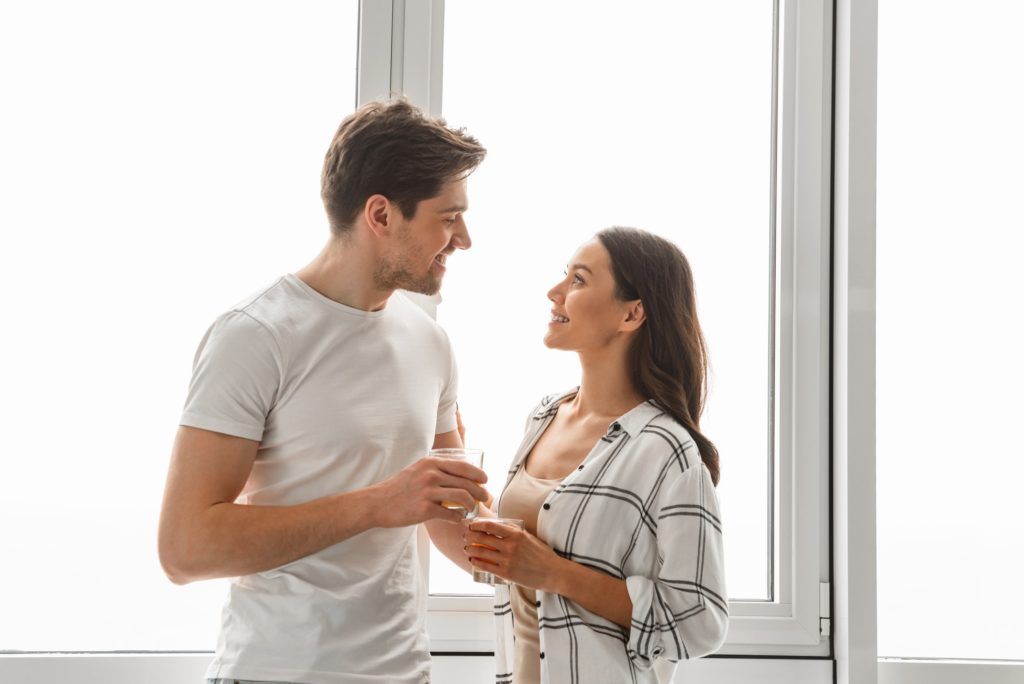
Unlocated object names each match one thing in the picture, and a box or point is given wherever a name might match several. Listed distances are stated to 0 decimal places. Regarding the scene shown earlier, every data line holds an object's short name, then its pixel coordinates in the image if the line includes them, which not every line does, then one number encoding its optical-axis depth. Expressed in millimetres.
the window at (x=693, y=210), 2109
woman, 1569
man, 1488
